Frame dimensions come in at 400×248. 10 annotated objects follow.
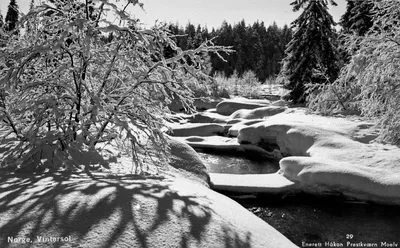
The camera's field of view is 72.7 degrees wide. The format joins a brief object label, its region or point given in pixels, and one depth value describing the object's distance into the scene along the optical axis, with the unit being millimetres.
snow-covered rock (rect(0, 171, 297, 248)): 2369
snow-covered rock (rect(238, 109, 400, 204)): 7379
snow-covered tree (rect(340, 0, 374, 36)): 21014
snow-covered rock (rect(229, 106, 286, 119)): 20188
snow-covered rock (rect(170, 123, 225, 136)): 18766
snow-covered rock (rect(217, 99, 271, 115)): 26844
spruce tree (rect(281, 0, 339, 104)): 20875
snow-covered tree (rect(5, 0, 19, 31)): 34162
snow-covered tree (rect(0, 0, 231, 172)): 4434
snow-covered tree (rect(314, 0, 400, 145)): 8352
